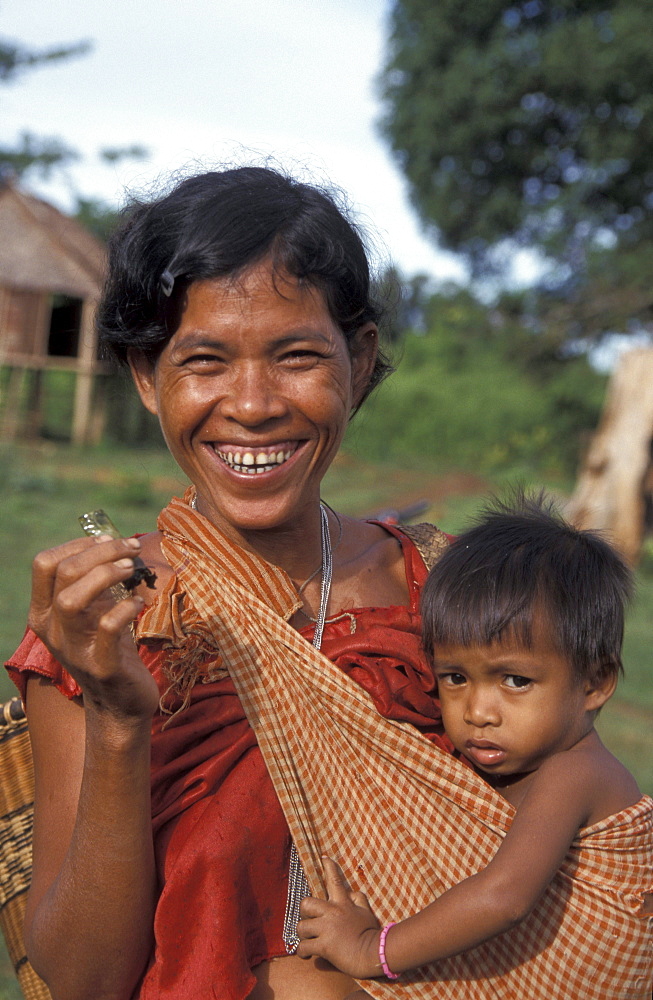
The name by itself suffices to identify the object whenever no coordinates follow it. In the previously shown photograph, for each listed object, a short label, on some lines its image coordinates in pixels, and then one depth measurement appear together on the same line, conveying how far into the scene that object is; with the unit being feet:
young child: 5.77
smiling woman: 5.73
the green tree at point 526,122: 50.88
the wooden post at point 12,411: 60.80
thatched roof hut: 60.95
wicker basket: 7.17
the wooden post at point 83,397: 63.62
